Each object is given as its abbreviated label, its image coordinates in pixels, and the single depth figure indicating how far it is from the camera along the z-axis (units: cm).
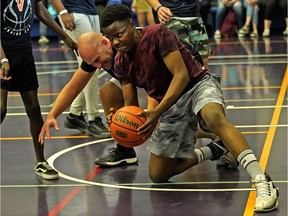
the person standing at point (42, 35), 1728
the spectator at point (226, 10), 1650
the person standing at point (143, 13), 1553
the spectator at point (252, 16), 1631
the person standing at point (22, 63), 621
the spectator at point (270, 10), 1614
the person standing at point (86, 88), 791
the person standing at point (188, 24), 731
